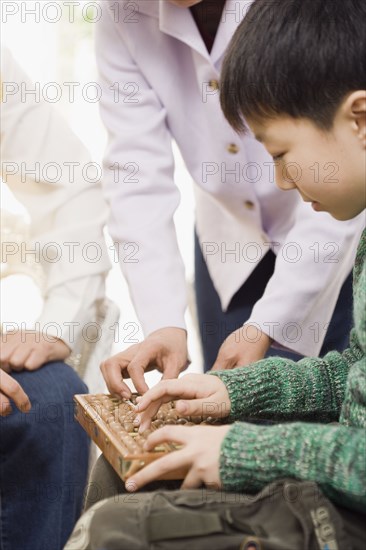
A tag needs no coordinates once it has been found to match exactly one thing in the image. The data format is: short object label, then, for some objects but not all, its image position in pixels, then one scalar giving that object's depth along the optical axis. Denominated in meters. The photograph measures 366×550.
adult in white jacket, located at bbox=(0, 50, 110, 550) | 2.70
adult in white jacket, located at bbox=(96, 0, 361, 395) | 2.65
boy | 2.04
